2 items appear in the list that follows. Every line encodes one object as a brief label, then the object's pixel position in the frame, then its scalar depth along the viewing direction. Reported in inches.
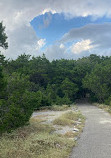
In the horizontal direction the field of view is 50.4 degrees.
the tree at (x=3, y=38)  546.7
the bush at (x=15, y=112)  164.9
